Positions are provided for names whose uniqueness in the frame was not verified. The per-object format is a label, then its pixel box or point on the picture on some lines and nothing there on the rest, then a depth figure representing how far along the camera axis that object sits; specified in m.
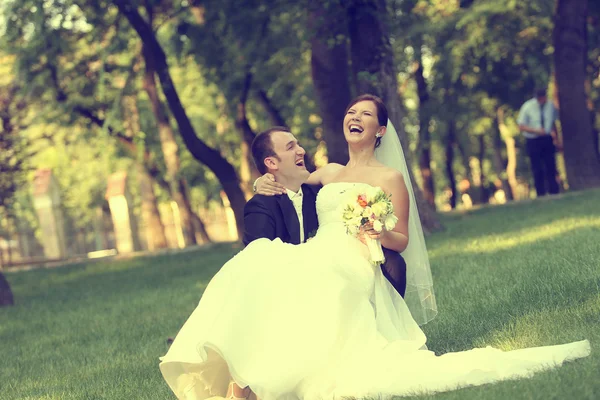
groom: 7.45
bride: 6.55
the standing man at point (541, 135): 22.05
